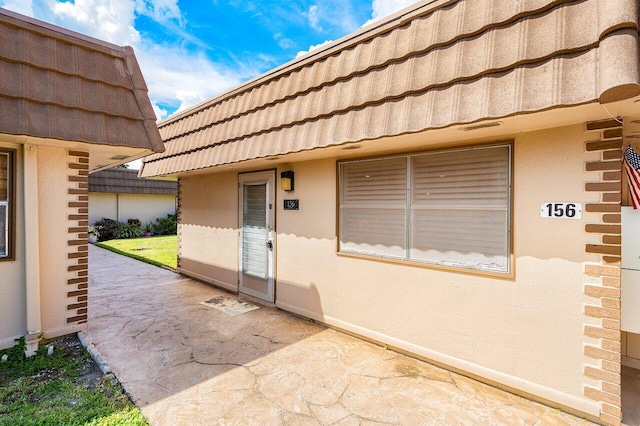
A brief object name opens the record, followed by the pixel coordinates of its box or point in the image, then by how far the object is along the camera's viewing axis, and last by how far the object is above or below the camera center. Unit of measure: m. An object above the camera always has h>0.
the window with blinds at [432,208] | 3.36 +0.04
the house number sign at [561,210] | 2.82 +0.00
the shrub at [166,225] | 18.73 -0.87
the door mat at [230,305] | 5.64 -1.85
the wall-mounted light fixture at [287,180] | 5.36 +0.54
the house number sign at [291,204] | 5.36 +0.12
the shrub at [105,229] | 16.20 -0.94
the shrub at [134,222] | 17.73 -0.64
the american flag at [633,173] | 2.92 +0.36
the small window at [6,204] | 4.07 +0.10
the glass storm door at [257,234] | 5.90 -0.48
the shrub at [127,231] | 16.75 -1.13
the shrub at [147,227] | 18.34 -0.97
